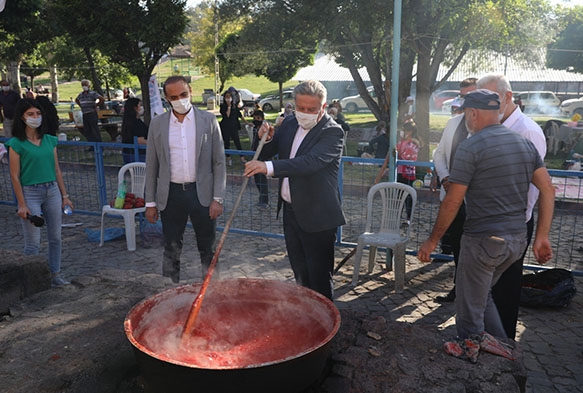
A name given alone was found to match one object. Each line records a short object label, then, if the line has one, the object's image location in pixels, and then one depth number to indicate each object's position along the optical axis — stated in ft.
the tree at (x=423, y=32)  35.63
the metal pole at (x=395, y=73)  18.61
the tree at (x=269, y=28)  43.04
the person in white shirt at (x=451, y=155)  14.93
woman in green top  16.38
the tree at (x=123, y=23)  42.57
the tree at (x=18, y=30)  38.78
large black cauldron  8.43
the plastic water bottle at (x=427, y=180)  31.04
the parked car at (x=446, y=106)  107.22
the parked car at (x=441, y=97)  115.85
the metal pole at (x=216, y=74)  50.79
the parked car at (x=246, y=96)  127.62
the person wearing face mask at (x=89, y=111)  50.60
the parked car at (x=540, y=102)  108.27
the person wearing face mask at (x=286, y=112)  14.23
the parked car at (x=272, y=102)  117.50
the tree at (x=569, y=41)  104.06
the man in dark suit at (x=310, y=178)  12.11
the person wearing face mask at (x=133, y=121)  33.24
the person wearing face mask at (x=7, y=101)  45.09
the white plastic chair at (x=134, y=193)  22.91
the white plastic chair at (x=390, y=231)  18.52
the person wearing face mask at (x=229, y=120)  45.66
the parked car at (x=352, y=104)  115.44
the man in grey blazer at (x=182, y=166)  14.99
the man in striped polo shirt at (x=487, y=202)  10.48
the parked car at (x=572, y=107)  100.20
